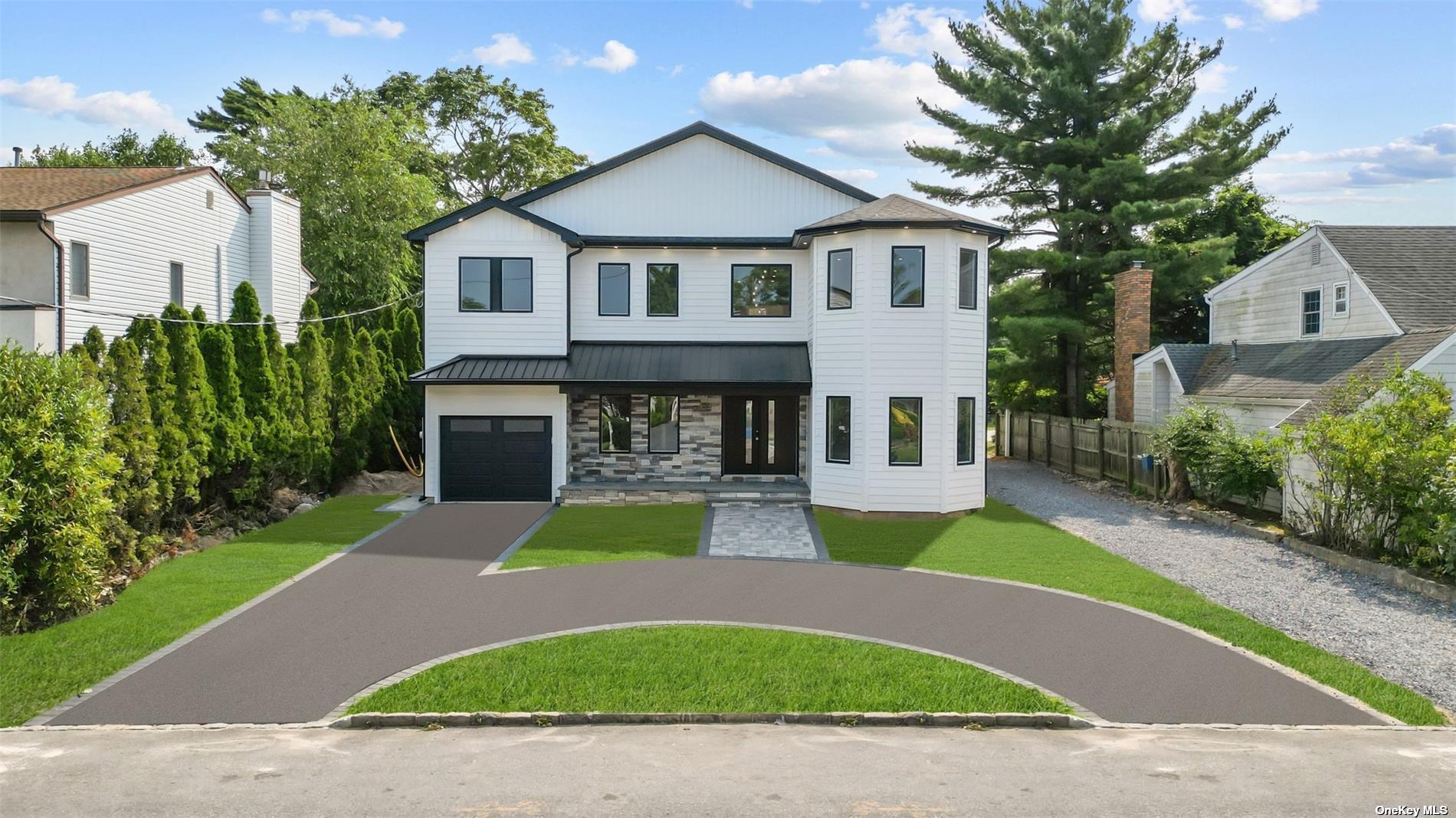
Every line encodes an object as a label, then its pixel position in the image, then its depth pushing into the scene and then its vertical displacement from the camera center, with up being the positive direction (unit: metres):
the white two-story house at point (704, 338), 18.06 +1.16
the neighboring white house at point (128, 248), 18.55 +3.44
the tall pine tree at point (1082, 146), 27.59 +7.74
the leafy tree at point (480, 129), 44.06 +13.03
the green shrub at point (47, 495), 10.01 -1.20
